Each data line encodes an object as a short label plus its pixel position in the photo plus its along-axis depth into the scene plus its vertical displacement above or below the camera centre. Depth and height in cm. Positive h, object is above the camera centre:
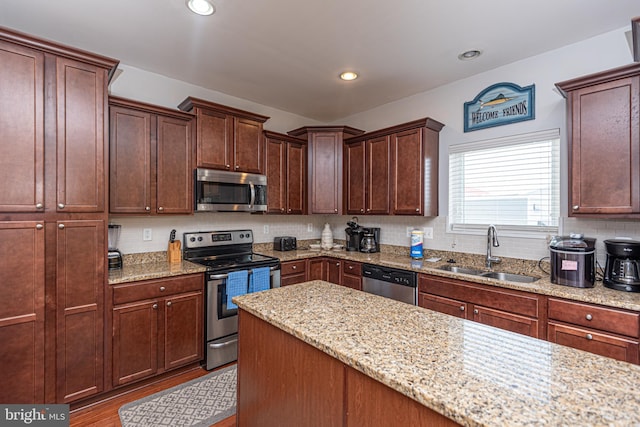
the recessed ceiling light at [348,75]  311 +138
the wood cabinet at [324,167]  405 +60
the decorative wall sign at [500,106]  284 +101
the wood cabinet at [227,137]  309 +79
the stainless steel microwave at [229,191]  309 +23
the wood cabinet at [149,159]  263 +48
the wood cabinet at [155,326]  243 -92
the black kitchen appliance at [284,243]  401 -38
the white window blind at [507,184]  274 +28
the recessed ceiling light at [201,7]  203 +135
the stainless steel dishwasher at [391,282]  296 -69
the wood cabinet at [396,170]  331 +49
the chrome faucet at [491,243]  289 -27
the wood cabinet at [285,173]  374 +49
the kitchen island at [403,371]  80 -48
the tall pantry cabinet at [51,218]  200 -3
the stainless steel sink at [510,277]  263 -55
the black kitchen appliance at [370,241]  389 -34
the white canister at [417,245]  344 -34
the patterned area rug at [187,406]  218 -142
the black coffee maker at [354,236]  399 -29
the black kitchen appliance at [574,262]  218 -34
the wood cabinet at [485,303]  223 -71
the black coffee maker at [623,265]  206 -34
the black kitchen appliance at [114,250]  270 -31
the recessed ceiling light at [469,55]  270 +138
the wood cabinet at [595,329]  186 -72
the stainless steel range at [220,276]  286 -59
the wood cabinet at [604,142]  208 +49
